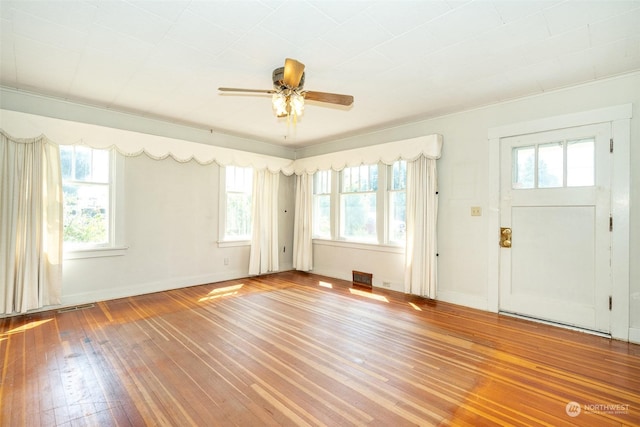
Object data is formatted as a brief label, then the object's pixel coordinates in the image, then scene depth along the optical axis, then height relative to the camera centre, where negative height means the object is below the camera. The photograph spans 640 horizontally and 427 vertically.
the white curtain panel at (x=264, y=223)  5.72 -0.20
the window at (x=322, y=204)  6.03 +0.19
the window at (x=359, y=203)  5.30 +0.20
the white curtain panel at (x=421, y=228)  4.30 -0.21
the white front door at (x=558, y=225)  3.14 -0.12
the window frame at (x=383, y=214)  5.01 +0.00
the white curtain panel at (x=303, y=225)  6.11 -0.24
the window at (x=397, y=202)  4.89 +0.19
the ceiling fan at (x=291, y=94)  2.43 +1.06
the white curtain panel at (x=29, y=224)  3.46 -0.15
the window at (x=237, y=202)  5.54 +0.20
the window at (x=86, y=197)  3.96 +0.21
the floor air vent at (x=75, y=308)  3.76 -1.23
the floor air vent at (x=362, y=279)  5.20 -1.16
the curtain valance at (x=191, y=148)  3.61 +1.00
